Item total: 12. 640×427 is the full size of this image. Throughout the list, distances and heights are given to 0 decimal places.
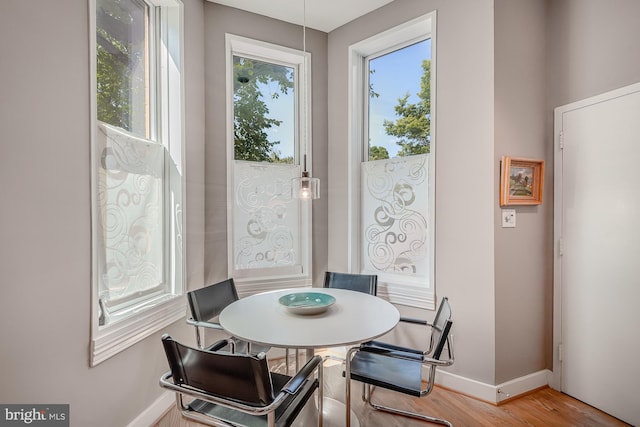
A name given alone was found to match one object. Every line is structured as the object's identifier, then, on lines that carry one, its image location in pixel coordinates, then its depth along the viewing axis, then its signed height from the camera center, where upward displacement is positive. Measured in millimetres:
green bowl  1704 -569
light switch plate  2135 -72
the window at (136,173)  1655 +213
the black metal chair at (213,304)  1963 -668
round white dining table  1417 -605
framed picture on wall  2098 +190
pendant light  1984 +132
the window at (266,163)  2711 +402
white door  1885 -281
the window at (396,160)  2514 +419
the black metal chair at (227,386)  1103 -699
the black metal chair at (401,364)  1553 -917
